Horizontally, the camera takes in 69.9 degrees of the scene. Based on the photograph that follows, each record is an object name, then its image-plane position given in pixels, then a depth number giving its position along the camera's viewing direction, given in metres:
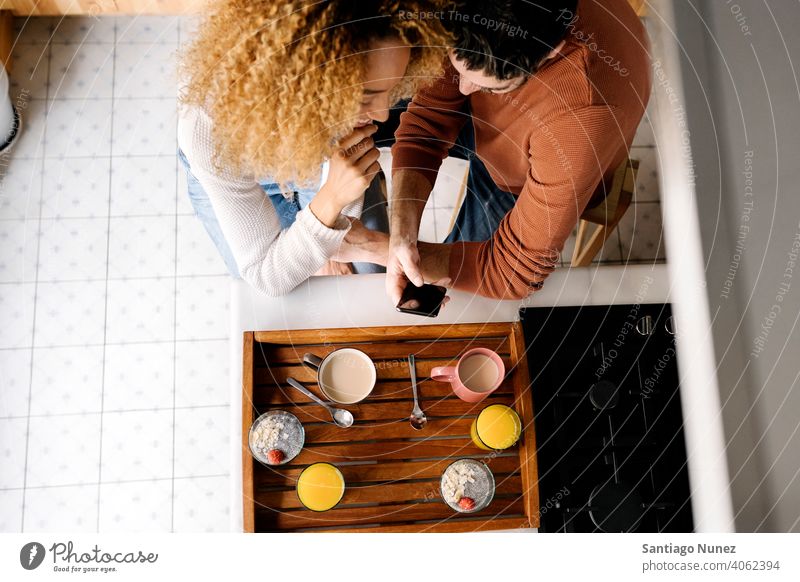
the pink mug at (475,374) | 0.71
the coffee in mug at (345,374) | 0.73
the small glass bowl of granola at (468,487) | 0.68
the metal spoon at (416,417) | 0.73
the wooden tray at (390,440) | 0.70
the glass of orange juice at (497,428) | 0.70
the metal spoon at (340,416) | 0.72
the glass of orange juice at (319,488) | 0.68
